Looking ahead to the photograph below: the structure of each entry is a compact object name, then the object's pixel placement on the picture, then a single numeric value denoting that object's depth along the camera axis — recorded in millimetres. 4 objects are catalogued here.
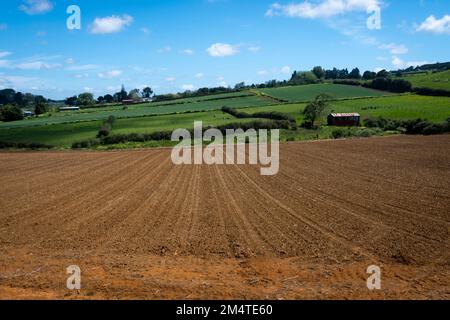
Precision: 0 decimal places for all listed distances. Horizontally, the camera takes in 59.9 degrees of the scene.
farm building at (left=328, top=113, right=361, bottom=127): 65375
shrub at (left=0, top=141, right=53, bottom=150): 54856
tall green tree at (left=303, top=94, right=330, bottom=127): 65062
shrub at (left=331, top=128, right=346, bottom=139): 52969
